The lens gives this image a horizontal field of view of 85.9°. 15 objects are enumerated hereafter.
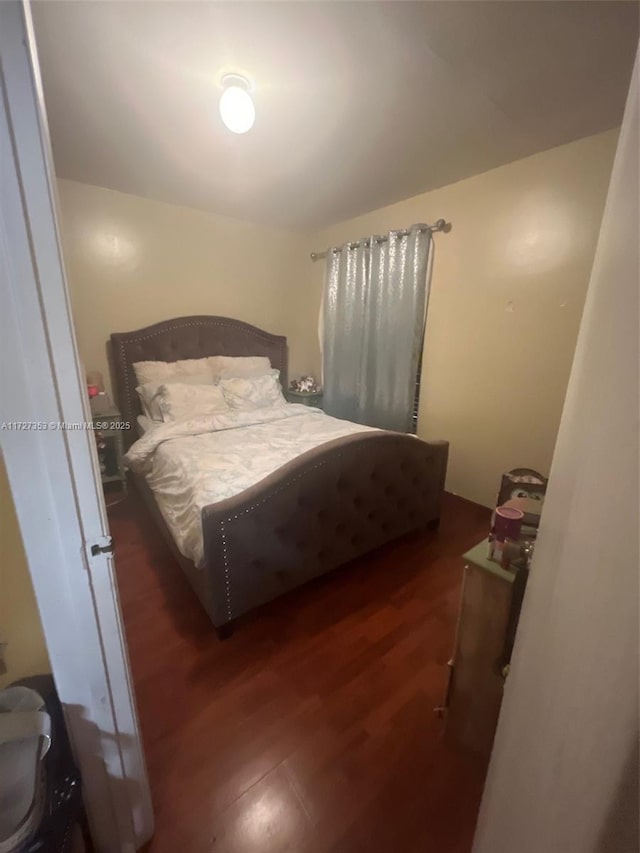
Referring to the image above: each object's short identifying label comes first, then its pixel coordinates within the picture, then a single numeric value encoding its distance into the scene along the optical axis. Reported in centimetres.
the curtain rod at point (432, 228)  251
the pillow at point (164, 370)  276
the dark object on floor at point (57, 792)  63
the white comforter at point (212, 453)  159
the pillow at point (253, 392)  282
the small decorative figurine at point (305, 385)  368
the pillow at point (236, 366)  302
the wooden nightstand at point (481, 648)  95
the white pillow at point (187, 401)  253
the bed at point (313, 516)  142
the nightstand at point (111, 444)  257
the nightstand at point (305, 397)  360
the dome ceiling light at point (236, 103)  141
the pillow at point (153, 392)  262
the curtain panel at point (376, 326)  273
